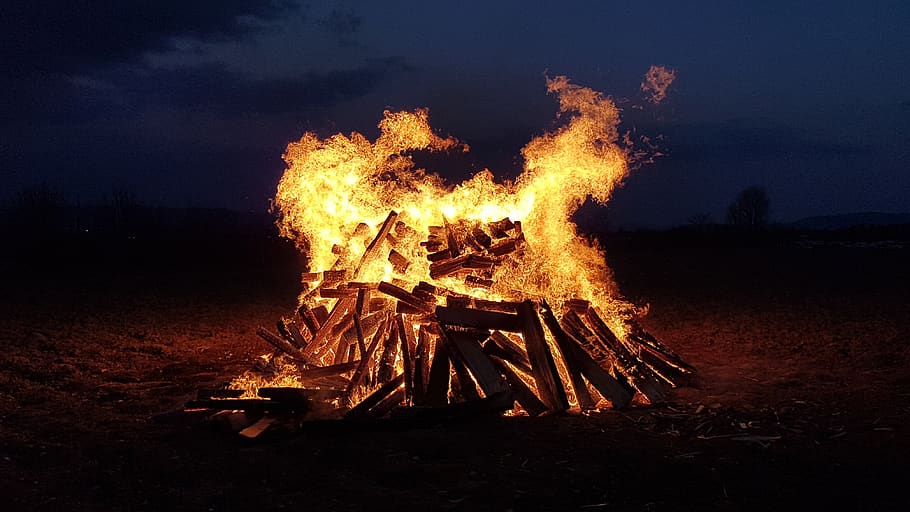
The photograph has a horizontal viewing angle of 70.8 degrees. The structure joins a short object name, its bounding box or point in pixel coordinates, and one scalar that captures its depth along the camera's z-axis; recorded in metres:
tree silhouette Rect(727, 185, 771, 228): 95.25
